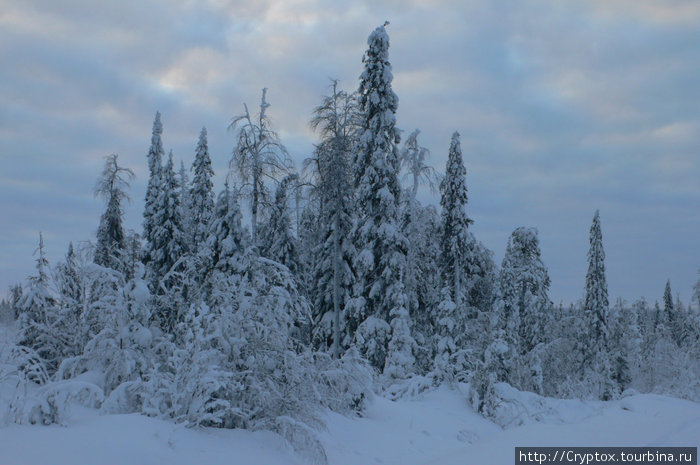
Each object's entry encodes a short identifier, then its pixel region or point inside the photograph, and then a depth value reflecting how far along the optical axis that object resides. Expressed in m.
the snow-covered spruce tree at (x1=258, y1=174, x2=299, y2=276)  30.93
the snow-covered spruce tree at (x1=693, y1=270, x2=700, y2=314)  27.61
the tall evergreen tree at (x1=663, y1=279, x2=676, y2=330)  78.57
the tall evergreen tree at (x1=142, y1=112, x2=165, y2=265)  36.22
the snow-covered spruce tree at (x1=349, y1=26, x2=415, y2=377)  23.55
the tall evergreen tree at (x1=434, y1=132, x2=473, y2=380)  28.62
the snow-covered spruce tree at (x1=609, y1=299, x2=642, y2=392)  45.34
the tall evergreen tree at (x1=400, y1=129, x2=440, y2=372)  31.17
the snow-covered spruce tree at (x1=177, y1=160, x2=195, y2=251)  38.78
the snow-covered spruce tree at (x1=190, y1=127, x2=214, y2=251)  38.41
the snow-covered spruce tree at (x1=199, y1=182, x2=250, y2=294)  22.89
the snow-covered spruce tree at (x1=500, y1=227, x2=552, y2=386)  32.22
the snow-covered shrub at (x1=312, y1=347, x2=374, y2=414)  10.06
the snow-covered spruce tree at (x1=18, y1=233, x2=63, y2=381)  10.96
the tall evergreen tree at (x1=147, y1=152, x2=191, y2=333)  33.62
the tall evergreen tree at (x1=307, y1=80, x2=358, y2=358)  25.50
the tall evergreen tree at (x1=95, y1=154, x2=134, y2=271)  30.28
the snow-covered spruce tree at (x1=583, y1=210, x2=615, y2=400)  41.69
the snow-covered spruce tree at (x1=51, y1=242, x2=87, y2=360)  10.92
